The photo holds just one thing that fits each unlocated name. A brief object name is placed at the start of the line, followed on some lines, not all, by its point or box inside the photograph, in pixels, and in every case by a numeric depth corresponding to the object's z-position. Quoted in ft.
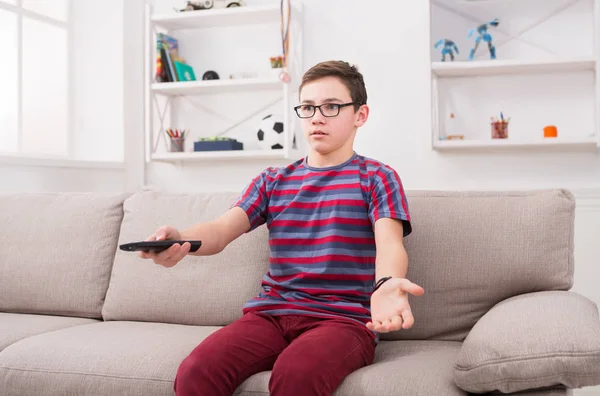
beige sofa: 4.15
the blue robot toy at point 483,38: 9.86
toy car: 11.02
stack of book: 11.15
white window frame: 9.82
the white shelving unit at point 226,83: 10.66
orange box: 9.59
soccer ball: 10.72
